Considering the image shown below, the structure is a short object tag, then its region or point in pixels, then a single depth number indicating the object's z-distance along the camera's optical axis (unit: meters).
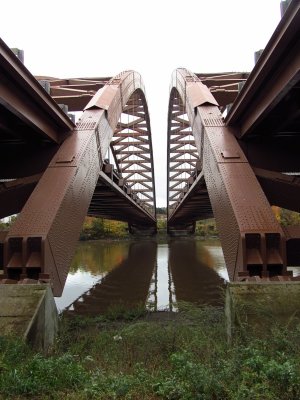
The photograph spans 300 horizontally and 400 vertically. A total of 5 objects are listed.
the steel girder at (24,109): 6.92
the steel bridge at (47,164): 6.56
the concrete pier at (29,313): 4.32
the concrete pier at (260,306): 4.37
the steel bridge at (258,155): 6.33
